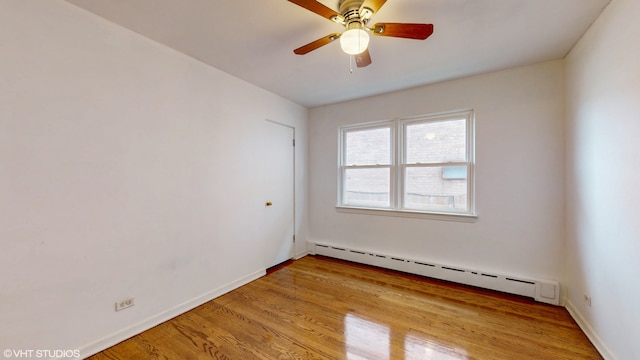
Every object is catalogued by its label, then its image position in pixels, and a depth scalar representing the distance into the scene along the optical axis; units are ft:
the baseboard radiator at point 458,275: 8.23
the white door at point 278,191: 11.23
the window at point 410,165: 9.96
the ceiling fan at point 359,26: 4.90
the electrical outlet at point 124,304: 6.35
